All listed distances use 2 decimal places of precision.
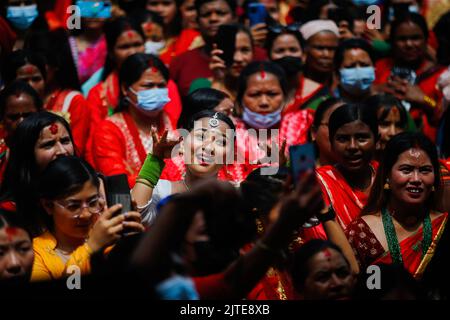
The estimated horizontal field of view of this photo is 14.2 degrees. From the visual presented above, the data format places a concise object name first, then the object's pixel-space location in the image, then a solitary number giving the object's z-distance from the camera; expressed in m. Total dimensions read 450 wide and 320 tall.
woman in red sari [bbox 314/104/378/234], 9.68
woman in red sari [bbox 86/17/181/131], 11.89
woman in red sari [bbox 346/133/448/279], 8.77
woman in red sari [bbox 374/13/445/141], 12.40
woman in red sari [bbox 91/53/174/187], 10.80
